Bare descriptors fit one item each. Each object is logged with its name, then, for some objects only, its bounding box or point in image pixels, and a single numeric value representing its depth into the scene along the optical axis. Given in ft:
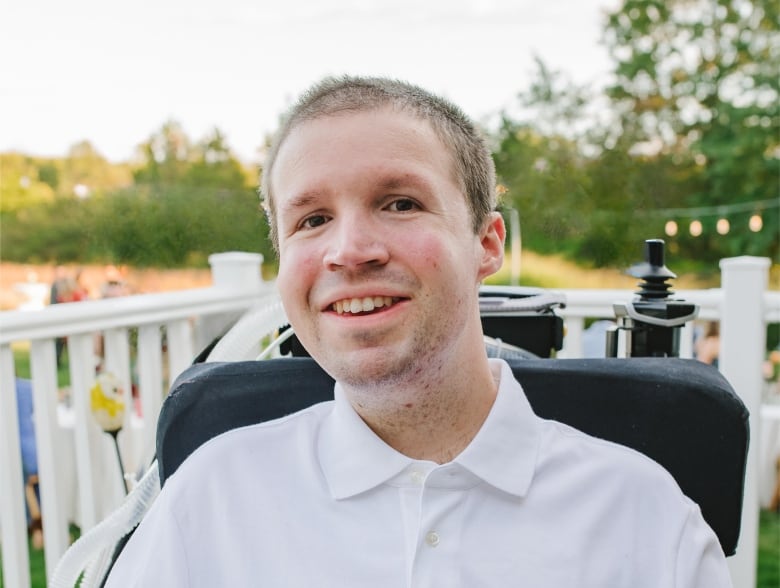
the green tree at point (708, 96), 44.65
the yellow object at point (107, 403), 6.01
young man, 2.70
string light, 40.71
